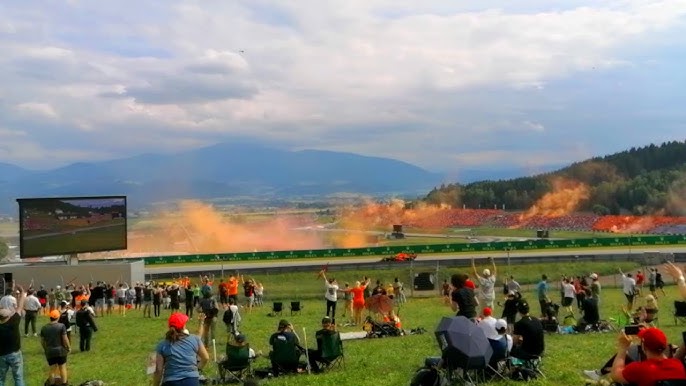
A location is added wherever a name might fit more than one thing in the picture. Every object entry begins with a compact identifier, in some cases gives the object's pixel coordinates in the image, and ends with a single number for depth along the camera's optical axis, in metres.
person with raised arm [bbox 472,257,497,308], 17.81
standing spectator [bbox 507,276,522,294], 24.00
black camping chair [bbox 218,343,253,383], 12.71
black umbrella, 10.23
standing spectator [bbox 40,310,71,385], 12.91
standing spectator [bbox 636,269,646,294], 33.98
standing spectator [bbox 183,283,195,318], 27.12
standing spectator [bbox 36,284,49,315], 29.16
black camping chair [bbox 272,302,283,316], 27.88
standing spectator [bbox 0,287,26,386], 10.70
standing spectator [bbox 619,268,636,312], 23.62
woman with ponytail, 8.15
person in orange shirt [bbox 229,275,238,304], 27.14
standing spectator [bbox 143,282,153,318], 28.67
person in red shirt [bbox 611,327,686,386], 6.33
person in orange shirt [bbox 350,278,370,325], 22.47
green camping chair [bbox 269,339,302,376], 13.02
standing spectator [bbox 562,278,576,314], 22.55
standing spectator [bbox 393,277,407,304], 31.38
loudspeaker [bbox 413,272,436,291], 39.41
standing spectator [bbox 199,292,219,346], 17.16
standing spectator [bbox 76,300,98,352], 18.97
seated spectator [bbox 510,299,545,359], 11.62
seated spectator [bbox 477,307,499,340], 11.23
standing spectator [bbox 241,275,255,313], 31.00
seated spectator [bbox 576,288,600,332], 18.36
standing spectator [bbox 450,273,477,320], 12.32
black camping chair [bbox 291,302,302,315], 27.67
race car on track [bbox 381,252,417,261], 54.72
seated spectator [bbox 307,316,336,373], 13.24
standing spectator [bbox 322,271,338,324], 23.95
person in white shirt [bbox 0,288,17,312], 18.38
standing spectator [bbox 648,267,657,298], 30.70
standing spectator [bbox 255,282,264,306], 33.28
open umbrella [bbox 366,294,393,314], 21.31
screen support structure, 44.09
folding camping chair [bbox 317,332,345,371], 13.20
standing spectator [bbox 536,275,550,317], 21.94
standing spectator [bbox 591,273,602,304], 21.02
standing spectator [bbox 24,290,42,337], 21.23
